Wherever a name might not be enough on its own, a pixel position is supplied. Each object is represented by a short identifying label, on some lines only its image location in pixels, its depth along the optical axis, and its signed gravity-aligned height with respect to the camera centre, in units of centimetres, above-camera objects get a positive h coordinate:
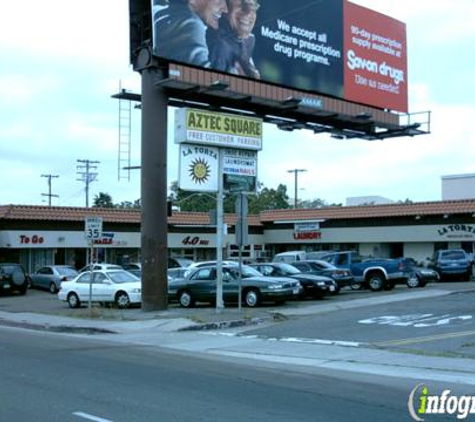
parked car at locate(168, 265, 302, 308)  2306 -175
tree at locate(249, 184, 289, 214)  8919 +470
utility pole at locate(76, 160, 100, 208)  8228 +710
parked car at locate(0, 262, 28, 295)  3447 -216
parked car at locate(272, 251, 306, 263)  3637 -111
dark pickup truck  2941 -156
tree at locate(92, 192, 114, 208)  10460 +521
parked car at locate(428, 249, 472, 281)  3559 -146
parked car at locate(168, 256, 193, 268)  4057 -162
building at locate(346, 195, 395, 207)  7338 +372
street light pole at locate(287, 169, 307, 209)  8394 +755
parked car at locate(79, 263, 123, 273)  3462 -158
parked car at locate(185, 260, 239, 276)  2667 -126
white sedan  2531 -197
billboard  2442 +772
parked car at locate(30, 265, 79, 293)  3706 -221
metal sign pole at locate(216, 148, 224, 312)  2130 -19
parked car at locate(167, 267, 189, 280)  2804 -153
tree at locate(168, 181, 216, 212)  8525 +389
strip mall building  4153 +21
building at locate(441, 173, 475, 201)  5734 +407
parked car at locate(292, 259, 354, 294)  2820 -142
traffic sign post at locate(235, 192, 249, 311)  2089 +39
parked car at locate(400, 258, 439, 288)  2995 -166
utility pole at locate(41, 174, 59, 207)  8831 +562
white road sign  2239 +22
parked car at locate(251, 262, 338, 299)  2538 -155
